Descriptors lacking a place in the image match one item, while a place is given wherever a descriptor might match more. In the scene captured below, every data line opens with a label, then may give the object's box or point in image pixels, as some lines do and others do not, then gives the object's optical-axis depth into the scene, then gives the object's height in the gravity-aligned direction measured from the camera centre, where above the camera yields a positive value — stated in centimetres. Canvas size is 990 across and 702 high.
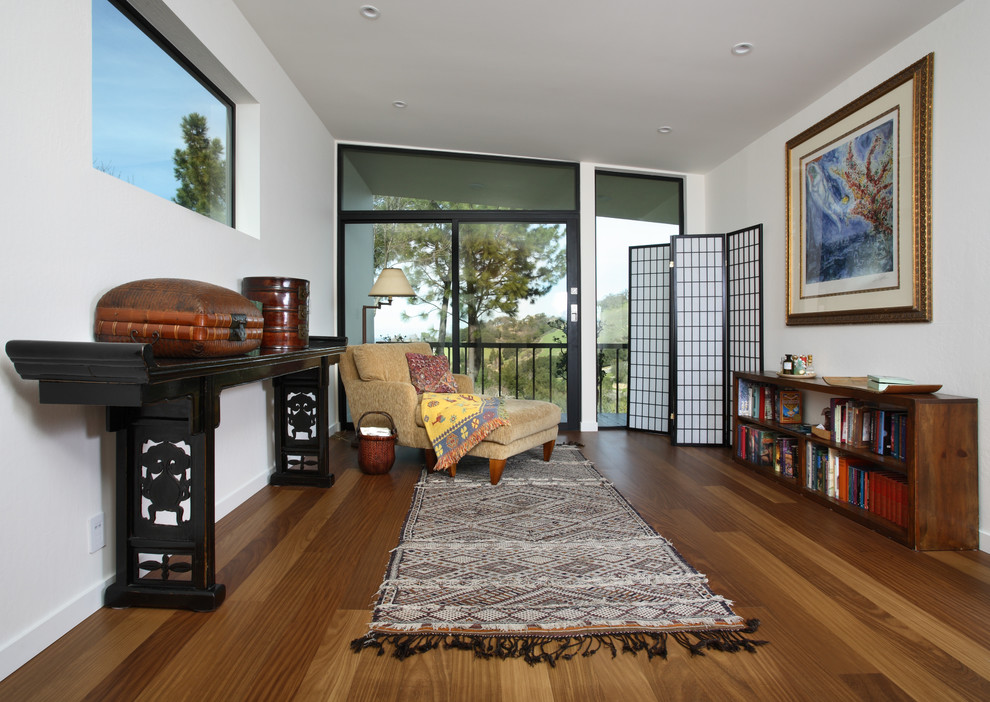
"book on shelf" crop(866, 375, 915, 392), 252 -15
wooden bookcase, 231 -53
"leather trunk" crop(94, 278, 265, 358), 168 +10
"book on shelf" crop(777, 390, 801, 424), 356 -38
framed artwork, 267 +79
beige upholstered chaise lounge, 327 -39
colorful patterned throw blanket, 323 -45
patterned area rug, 158 -83
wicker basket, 341 -66
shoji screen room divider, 451 +13
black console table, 175 -46
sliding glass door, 507 +46
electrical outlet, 175 -60
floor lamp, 436 +51
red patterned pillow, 393 -19
